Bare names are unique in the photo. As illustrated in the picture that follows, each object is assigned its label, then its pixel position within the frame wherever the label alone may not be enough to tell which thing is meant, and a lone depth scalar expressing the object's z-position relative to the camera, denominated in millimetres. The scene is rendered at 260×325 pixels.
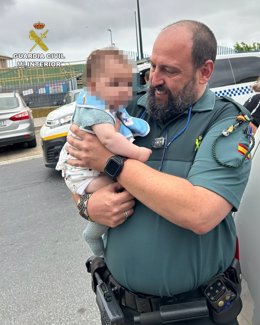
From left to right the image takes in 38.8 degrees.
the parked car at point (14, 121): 9406
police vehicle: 6527
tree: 38844
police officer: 1327
